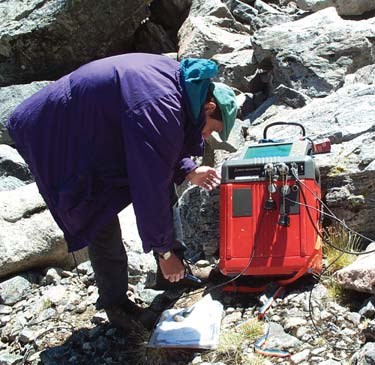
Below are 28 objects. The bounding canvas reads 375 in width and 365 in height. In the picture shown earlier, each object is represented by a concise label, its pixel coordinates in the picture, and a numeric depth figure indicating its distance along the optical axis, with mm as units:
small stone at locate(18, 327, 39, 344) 4863
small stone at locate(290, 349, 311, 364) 3768
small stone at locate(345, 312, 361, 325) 4008
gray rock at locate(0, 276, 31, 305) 5535
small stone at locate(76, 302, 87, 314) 5168
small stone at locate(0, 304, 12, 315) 5402
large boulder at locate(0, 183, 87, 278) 5828
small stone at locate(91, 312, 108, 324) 4875
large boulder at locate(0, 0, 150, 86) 10531
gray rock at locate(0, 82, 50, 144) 9219
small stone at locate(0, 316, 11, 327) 5249
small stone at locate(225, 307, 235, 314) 4469
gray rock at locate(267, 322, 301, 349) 3939
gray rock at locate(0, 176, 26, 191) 7839
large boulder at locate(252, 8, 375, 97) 7875
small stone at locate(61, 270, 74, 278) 5805
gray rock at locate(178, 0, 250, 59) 10445
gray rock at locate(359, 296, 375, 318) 3994
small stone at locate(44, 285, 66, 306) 5352
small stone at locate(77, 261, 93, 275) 5773
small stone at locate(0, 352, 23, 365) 4633
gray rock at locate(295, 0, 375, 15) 11398
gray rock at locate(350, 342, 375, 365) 3346
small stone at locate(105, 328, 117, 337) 4656
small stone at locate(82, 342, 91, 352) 4590
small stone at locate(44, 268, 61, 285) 5703
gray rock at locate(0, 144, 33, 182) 8070
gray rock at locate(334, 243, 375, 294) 4012
